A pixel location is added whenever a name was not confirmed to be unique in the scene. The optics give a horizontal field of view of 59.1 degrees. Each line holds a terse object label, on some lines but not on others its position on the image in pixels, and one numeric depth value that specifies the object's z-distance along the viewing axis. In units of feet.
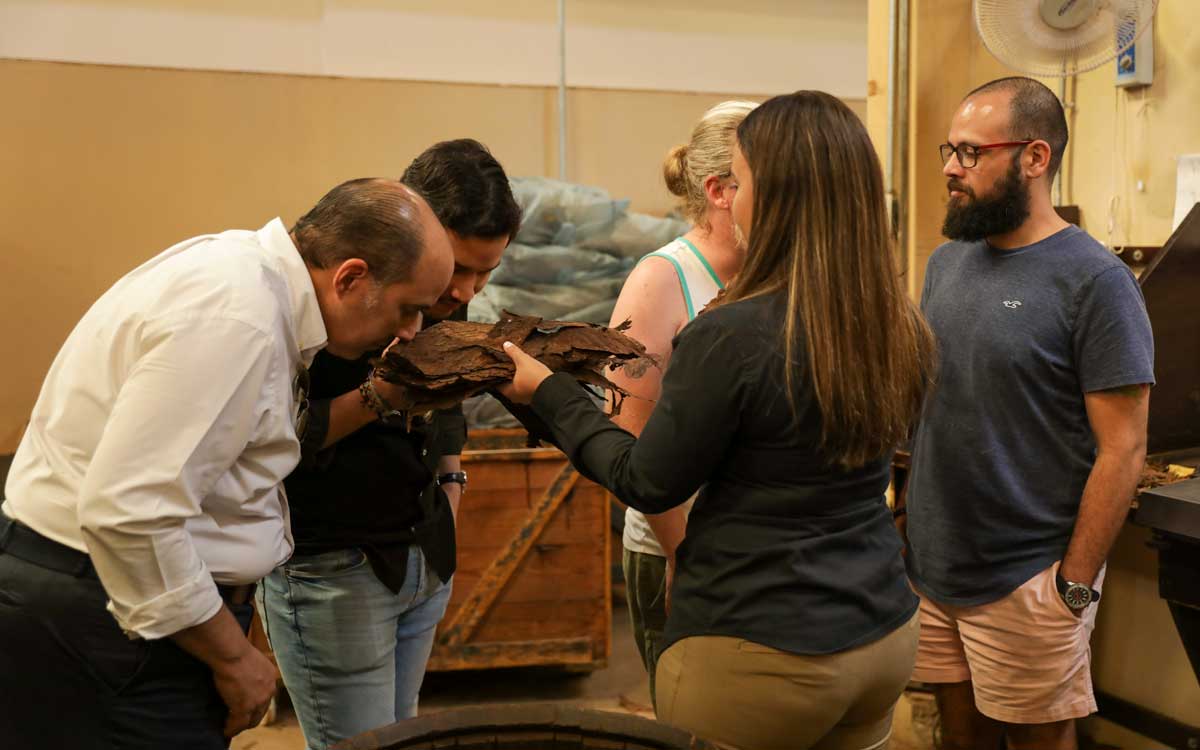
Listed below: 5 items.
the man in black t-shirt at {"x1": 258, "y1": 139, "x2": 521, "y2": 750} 5.59
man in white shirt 4.19
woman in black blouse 4.57
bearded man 7.52
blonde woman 6.07
